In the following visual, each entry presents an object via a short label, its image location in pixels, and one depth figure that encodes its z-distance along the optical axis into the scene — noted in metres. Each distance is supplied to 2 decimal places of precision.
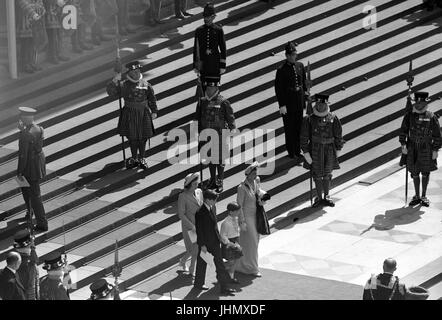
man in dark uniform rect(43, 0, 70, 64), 32.00
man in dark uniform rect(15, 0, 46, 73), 31.53
